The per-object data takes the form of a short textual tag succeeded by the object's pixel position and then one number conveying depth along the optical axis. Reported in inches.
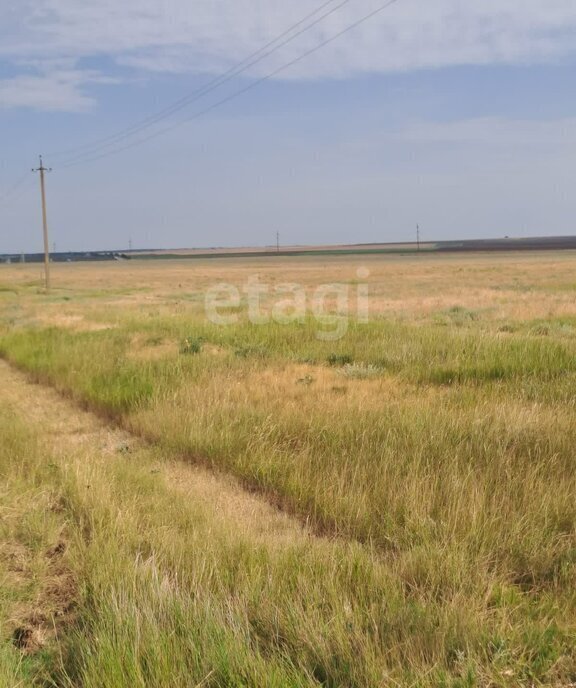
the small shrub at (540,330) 646.5
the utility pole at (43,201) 1795.9
